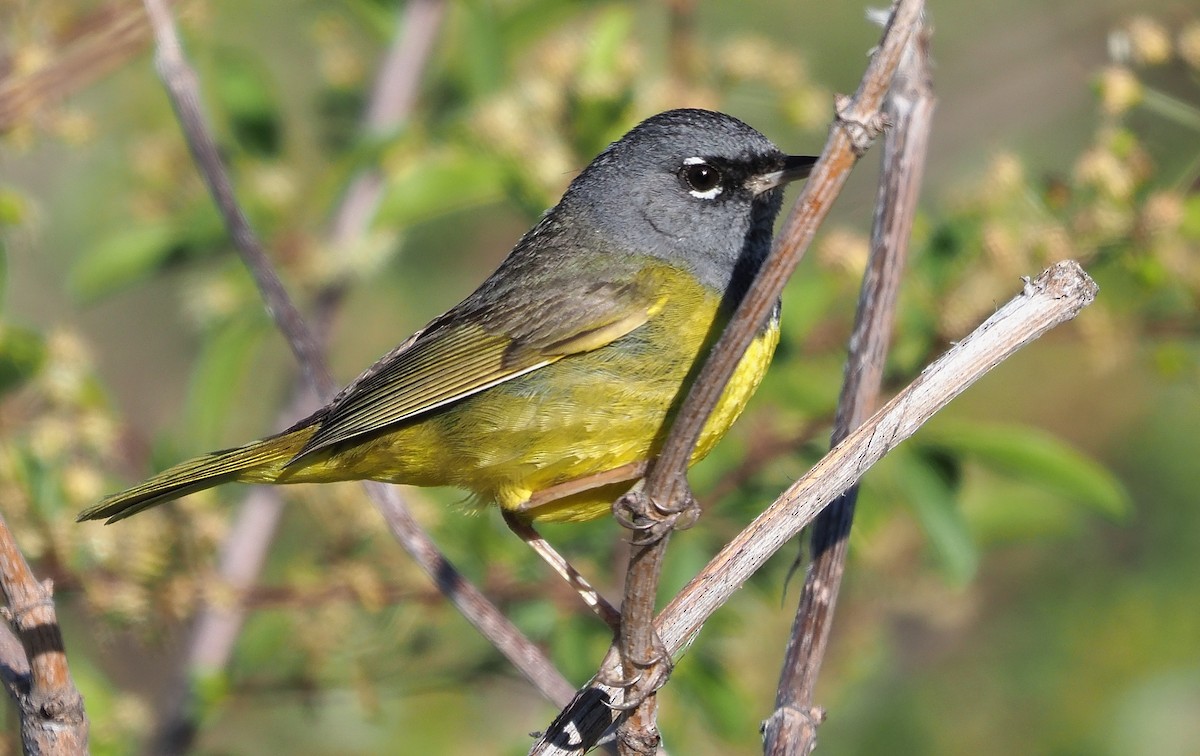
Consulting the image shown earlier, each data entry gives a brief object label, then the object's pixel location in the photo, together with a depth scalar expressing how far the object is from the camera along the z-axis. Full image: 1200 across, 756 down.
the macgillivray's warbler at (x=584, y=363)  5.75
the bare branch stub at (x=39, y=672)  4.01
